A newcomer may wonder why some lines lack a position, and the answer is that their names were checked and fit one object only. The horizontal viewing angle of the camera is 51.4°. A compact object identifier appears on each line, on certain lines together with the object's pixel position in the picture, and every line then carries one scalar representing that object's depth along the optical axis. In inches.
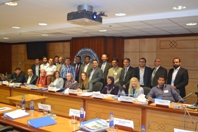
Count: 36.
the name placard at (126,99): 141.5
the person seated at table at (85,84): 193.0
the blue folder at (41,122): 91.7
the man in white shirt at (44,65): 274.8
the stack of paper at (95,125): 84.7
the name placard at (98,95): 154.5
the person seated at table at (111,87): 179.0
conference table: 123.9
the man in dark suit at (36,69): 306.3
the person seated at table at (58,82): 211.6
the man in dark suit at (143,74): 205.3
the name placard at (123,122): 91.6
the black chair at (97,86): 192.2
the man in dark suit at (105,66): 241.2
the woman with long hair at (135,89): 162.9
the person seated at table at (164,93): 152.0
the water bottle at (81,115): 99.0
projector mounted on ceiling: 135.2
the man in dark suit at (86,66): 242.5
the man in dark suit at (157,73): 198.8
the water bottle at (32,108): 114.6
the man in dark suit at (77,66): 261.6
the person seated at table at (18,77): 260.2
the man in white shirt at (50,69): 262.0
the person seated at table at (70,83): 199.3
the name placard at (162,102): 128.2
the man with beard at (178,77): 181.9
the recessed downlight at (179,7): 143.3
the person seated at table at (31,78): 247.6
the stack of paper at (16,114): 103.7
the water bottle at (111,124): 88.5
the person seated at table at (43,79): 235.7
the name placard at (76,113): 103.8
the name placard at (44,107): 115.6
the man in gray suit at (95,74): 214.1
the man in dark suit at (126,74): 206.2
